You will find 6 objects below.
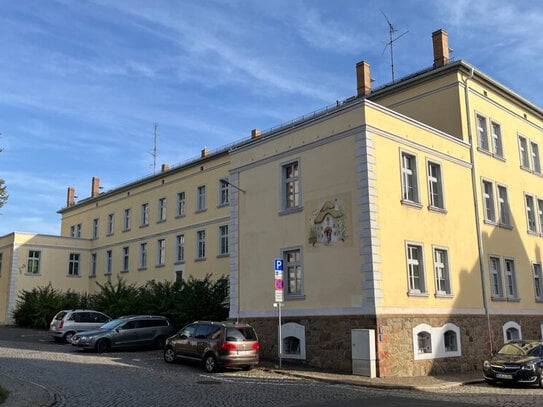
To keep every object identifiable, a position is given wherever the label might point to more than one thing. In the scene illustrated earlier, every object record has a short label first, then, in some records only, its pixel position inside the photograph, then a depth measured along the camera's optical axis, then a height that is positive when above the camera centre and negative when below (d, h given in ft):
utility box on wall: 58.65 -3.49
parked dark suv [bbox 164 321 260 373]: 59.72 -2.76
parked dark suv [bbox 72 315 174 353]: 78.65 -1.93
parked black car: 57.31 -4.97
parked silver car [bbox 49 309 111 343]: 93.76 -0.21
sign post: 61.67 +3.98
